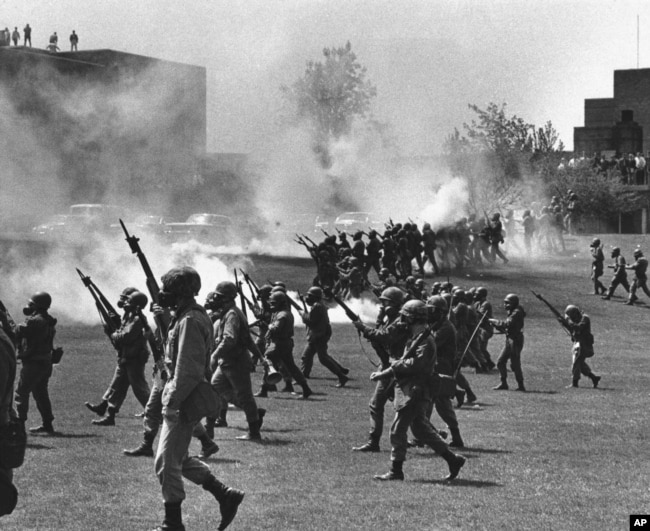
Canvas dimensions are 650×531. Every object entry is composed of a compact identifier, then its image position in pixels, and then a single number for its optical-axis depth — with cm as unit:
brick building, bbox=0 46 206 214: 5522
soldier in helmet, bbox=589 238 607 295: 3889
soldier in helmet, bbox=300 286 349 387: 2194
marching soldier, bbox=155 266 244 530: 1011
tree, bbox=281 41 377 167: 7394
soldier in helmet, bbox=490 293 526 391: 2217
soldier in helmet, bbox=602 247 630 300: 3820
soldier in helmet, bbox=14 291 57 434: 1573
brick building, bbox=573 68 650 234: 9762
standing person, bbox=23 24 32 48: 6022
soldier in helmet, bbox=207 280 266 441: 1495
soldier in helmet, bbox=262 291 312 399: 1973
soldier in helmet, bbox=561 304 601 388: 2272
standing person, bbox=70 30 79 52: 6425
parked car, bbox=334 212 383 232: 5400
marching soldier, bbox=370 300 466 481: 1282
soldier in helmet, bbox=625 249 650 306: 3759
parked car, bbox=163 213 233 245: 4778
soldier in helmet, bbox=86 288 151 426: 1623
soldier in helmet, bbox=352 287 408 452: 1461
